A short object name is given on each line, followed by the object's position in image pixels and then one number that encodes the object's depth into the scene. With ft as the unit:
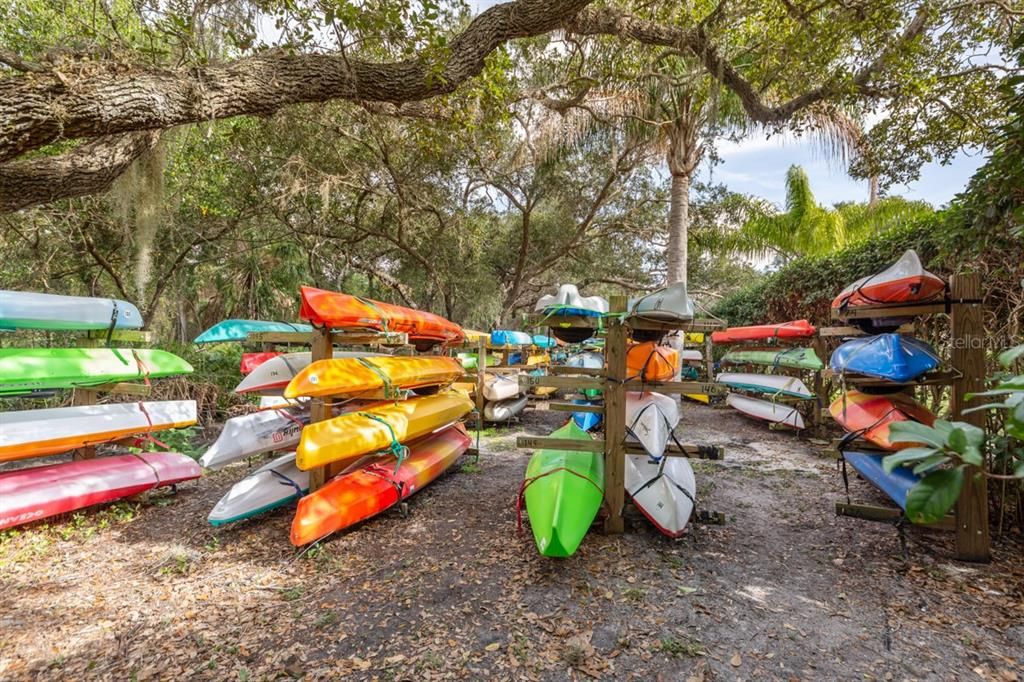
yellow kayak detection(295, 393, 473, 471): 11.33
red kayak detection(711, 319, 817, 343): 22.80
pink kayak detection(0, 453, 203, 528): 11.69
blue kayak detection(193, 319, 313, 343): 23.04
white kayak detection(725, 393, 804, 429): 23.26
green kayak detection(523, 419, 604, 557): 9.64
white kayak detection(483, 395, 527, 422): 26.96
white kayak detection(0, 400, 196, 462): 11.22
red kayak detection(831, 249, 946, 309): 10.39
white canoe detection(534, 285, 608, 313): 12.55
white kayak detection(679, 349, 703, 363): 34.81
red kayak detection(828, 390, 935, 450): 11.27
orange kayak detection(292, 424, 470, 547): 11.12
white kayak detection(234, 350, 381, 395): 15.07
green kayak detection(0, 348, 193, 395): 11.18
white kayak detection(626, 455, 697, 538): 11.20
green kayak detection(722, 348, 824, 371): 21.68
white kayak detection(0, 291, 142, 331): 11.68
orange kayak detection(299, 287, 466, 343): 12.65
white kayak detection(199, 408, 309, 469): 13.66
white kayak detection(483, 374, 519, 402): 26.48
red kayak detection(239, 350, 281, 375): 23.09
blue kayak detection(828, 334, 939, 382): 10.45
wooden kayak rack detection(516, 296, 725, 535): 11.80
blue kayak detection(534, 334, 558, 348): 36.32
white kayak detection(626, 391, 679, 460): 11.34
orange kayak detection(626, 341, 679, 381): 13.00
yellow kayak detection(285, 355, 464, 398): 11.72
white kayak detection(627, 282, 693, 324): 11.66
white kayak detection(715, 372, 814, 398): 22.52
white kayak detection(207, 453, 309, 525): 12.07
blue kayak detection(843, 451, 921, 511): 10.69
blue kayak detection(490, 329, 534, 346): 29.89
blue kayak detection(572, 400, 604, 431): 19.31
